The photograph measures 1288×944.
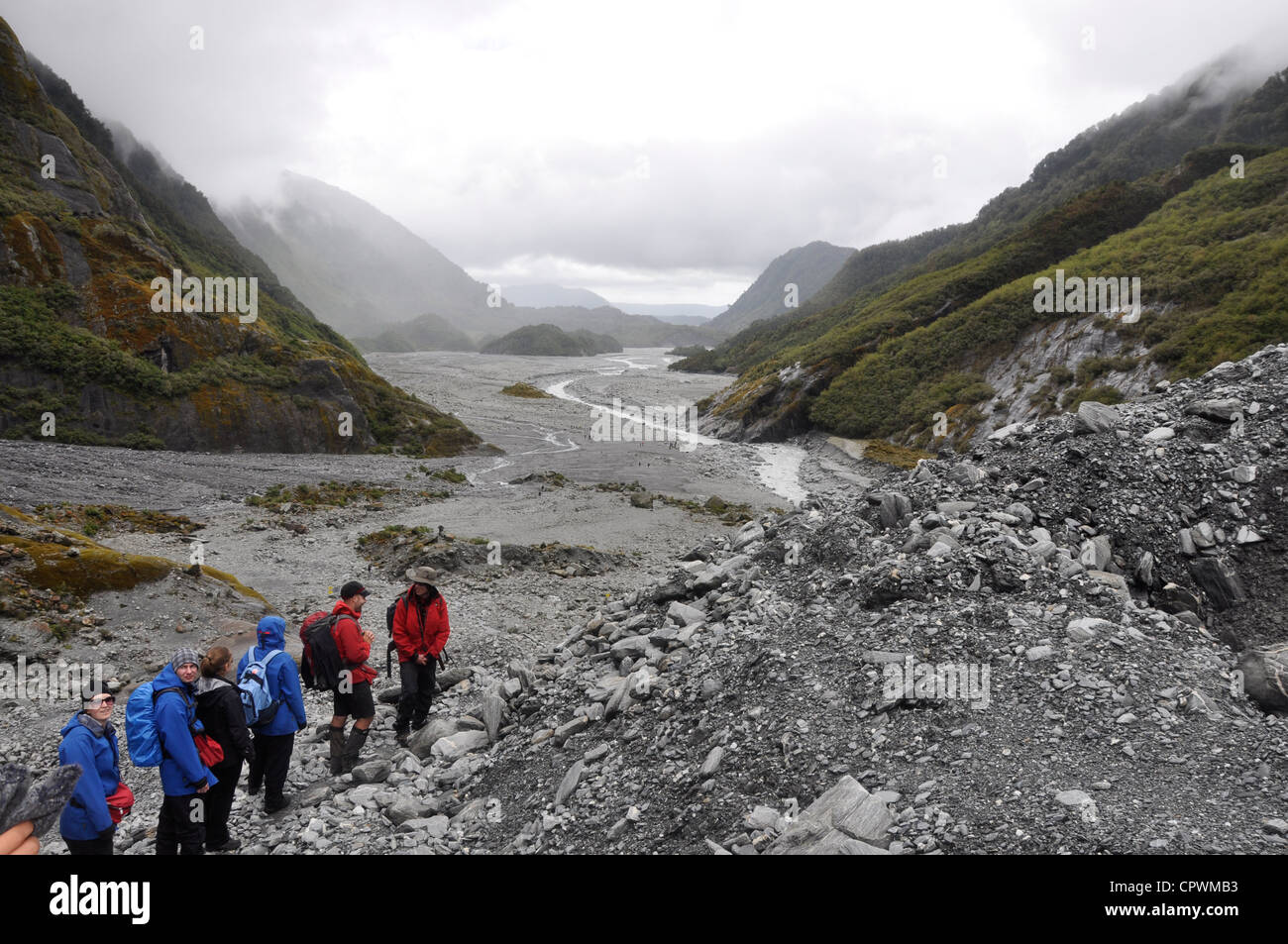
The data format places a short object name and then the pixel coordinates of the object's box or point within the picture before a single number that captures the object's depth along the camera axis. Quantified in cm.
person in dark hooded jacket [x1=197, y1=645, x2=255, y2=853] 610
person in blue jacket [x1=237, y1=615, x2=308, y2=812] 698
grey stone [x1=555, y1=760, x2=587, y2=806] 697
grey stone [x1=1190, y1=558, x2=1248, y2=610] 854
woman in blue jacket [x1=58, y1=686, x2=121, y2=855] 505
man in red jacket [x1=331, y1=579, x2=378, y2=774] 775
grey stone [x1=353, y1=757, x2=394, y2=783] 805
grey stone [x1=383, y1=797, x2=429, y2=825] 723
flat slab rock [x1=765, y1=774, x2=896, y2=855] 500
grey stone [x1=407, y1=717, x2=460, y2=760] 881
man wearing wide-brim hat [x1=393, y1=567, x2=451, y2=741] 885
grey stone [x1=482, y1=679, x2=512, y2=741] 899
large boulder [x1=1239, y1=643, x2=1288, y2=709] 631
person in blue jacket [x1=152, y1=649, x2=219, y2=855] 570
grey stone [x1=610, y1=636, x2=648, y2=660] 973
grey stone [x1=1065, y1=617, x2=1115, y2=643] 711
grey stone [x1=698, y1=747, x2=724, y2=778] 652
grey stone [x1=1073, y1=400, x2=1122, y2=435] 1158
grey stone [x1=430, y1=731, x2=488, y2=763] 855
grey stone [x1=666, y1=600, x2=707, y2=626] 1001
